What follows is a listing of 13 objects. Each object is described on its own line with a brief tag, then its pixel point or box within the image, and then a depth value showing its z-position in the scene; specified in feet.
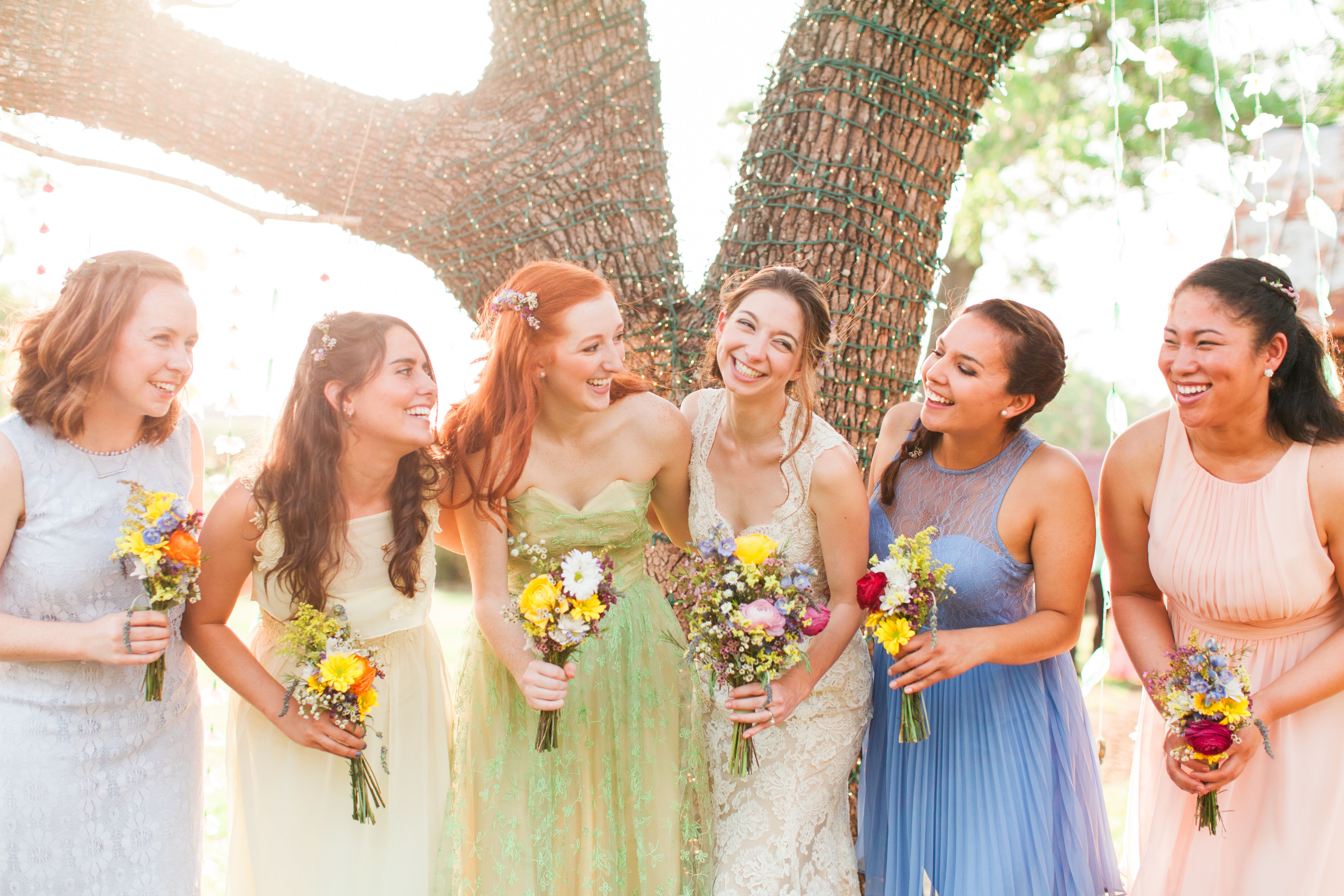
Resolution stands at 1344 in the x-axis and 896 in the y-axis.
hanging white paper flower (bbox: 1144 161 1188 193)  10.77
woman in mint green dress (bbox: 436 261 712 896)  9.80
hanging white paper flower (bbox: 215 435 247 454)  12.66
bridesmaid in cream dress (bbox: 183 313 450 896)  9.60
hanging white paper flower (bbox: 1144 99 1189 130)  11.32
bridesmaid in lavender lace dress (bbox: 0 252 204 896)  8.77
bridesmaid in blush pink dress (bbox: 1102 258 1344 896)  9.02
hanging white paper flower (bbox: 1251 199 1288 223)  12.98
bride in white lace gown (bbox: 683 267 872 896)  9.87
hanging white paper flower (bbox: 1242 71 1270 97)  12.25
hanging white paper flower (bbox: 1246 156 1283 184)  12.22
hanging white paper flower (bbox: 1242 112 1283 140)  12.21
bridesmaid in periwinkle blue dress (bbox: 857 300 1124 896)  9.78
